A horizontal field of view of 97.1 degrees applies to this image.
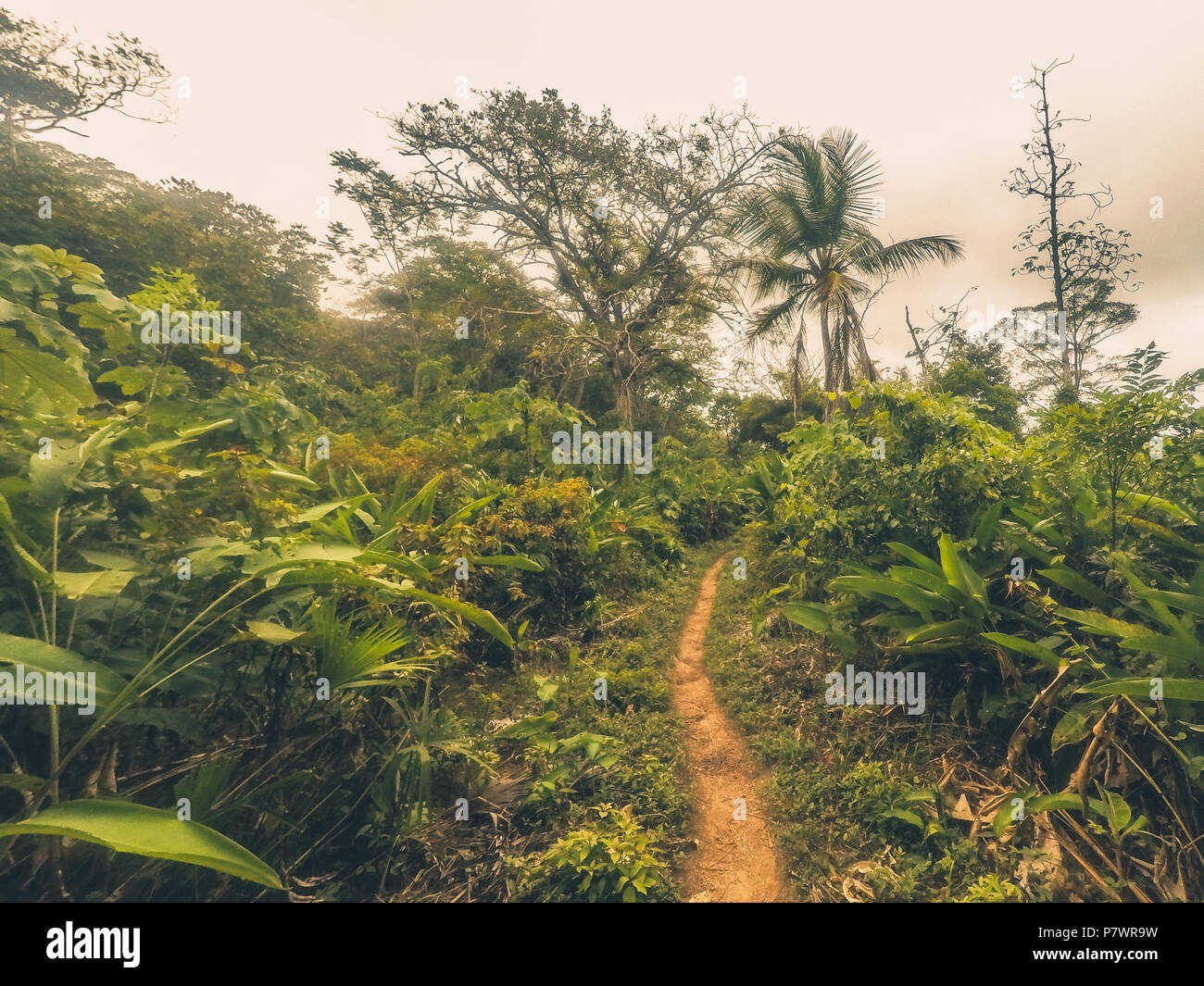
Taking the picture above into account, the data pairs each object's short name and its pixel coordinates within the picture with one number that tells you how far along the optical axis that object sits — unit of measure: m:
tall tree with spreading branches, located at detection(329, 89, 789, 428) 12.48
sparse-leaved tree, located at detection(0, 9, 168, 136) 10.95
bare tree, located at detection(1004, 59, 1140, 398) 10.90
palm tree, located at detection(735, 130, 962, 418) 10.61
